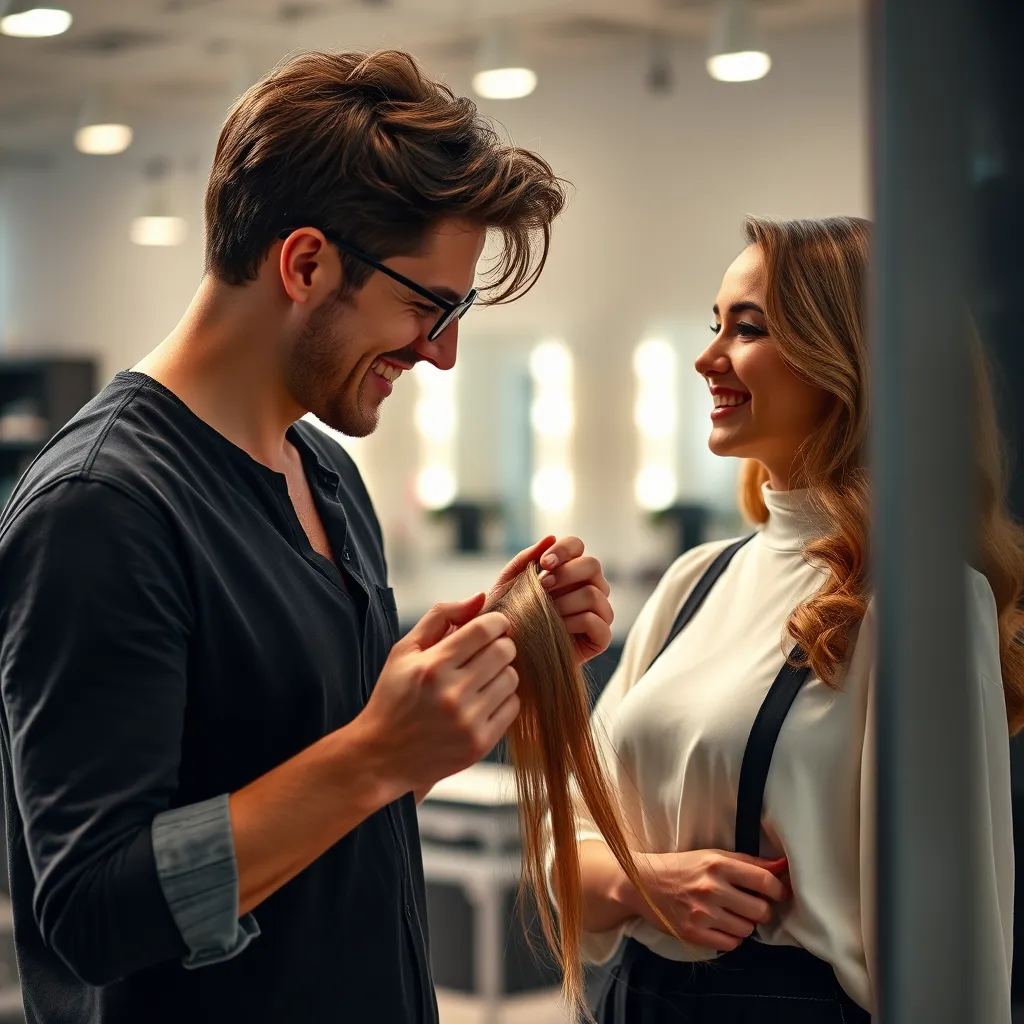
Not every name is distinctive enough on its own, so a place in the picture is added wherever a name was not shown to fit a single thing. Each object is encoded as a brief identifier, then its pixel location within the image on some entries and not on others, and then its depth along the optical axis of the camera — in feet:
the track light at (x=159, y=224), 21.20
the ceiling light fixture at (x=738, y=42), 14.75
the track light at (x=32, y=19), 13.19
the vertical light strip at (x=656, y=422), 19.47
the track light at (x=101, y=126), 18.60
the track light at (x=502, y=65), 15.96
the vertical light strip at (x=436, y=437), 21.68
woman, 4.58
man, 3.38
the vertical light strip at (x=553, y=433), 20.43
